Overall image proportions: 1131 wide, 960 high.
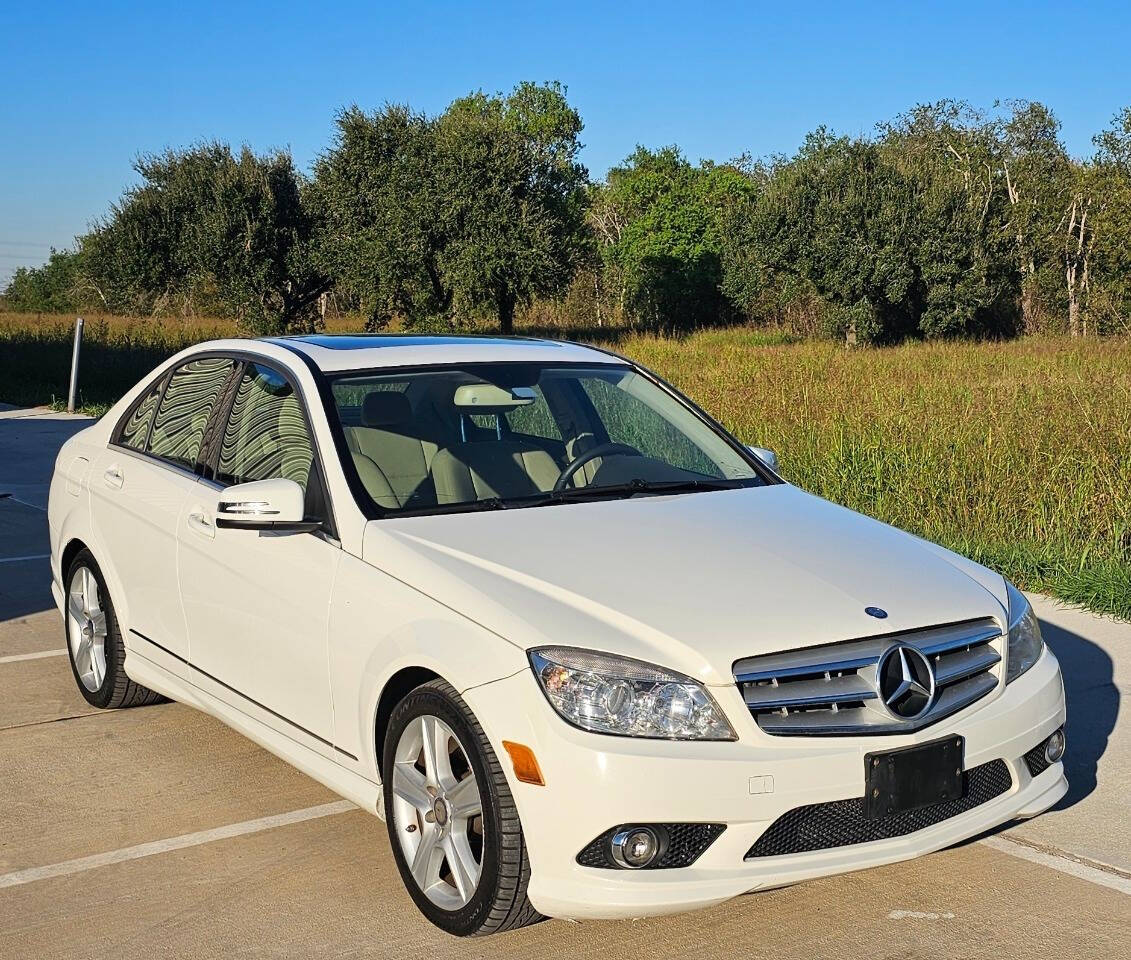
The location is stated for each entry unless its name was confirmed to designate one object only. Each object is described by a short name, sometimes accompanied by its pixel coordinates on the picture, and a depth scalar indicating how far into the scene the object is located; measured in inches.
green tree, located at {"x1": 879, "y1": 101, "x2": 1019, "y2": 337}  1927.9
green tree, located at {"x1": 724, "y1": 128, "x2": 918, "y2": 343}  1897.1
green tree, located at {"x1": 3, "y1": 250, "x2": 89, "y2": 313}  3597.4
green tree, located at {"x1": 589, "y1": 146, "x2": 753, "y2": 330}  2662.4
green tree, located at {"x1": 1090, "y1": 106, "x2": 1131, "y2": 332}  1798.7
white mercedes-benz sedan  126.5
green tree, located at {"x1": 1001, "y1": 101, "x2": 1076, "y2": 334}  2092.8
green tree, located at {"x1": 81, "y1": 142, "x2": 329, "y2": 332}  1895.9
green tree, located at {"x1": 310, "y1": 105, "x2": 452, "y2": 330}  1883.6
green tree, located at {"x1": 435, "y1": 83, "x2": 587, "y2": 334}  1854.1
